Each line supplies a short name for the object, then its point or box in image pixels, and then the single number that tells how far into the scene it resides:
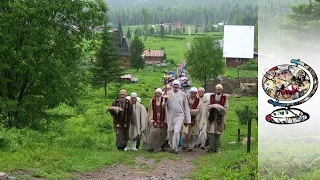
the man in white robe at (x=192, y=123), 11.20
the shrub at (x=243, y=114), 20.89
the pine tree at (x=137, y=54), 67.63
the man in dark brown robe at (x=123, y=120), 11.27
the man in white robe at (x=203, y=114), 11.24
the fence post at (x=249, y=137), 8.43
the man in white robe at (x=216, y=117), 10.54
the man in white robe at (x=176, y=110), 10.68
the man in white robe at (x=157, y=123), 10.89
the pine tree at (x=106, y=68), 40.97
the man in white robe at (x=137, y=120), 11.34
